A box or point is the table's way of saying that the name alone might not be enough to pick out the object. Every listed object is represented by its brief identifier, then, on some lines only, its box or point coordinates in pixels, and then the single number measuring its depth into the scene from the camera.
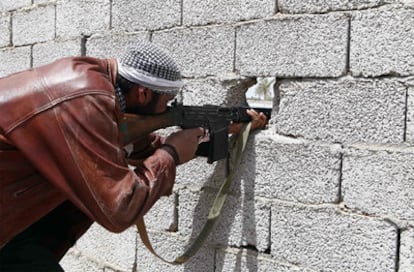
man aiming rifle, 2.47
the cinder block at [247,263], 3.13
